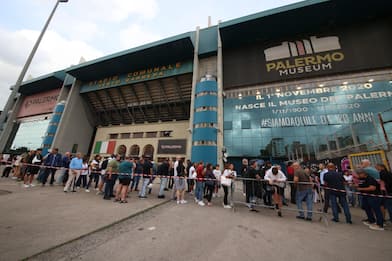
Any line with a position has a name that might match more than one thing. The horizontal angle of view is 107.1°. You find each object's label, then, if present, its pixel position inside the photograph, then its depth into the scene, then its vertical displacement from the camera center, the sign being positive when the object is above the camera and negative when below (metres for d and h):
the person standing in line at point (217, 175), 7.68 -0.13
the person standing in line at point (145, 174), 6.46 -0.24
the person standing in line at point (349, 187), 6.46 -0.32
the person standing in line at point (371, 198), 4.02 -0.47
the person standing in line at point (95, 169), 7.64 -0.16
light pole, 4.79 +3.12
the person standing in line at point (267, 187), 5.62 -0.46
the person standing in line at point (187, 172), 8.48 -0.10
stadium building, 16.09 +12.15
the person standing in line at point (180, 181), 5.97 -0.43
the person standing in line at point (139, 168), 7.33 +0.00
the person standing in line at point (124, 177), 5.41 -0.34
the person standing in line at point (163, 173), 6.61 -0.16
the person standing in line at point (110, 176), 5.74 -0.38
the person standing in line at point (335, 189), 4.43 -0.30
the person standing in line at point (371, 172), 4.54 +0.28
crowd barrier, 4.15 -0.25
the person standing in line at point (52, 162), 7.61 +0.06
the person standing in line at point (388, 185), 4.07 -0.08
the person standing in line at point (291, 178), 6.78 -0.07
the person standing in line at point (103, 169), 6.72 -0.14
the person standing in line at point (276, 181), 4.91 -0.18
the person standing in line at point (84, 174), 7.63 -0.46
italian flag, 27.97 +3.63
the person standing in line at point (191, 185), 8.25 -0.79
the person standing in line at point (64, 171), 7.87 -0.38
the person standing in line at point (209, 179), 6.02 -0.28
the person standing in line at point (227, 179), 5.64 -0.22
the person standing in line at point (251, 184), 5.46 -0.36
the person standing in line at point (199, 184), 6.11 -0.53
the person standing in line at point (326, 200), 5.14 -0.74
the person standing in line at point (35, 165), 7.30 -0.12
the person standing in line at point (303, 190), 4.65 -0.40
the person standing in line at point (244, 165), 6.94 +0.42
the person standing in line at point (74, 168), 6.66 -0.16
